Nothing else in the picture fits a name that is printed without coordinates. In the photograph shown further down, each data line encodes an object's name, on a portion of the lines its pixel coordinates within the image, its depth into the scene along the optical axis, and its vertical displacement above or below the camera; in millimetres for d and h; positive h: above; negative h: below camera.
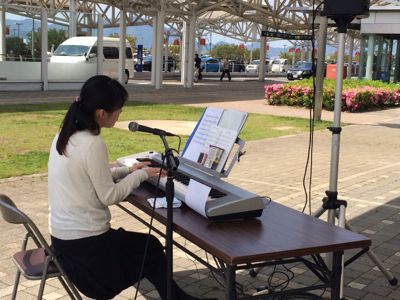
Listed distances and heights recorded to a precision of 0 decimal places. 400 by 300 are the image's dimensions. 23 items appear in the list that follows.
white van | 22609 +347
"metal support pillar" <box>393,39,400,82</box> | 27077 +167
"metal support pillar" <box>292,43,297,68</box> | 68962 +1924
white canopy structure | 21328 +2343
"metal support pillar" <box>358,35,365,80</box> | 25875 +441
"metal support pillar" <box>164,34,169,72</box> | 45134 +335
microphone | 2664 -319
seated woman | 2850 -681
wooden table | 2365 -782
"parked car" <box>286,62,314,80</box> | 40944 -495
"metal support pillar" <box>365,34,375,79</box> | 25000 +463
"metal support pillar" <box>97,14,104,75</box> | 23159 +613
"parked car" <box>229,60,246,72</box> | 55350 -315
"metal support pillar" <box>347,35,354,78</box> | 41853 +1449
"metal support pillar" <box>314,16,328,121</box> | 14064 -102
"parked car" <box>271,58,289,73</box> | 60875 -132
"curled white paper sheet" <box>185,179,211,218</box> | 2709 -654
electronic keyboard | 2703 -667
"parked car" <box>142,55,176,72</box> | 48025 -269
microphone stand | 2609 -595
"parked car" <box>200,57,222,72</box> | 47969 -168
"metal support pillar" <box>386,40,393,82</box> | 26500 +551
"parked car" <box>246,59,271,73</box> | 55938 -393
